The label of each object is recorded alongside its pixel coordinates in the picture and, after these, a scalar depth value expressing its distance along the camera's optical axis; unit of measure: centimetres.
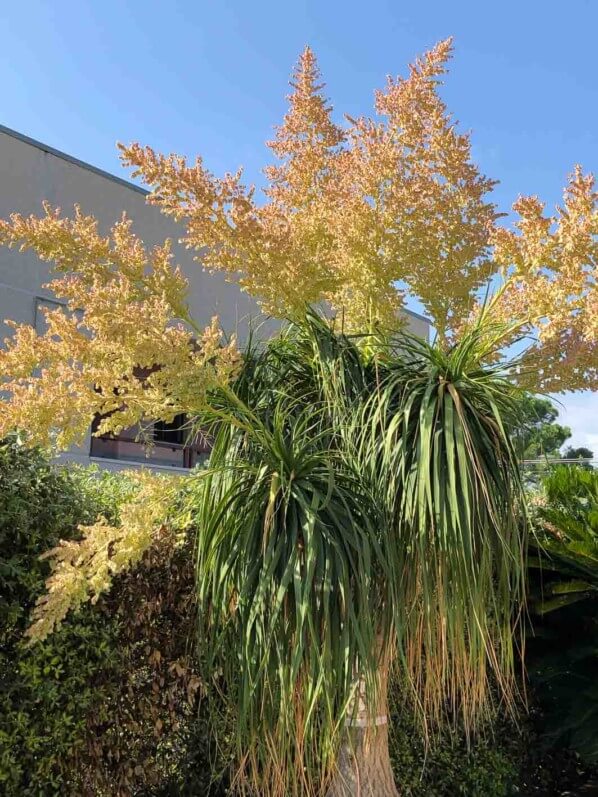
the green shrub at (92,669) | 249
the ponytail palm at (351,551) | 232
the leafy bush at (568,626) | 388
